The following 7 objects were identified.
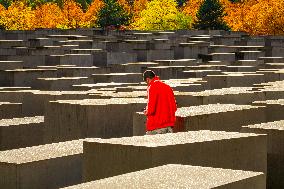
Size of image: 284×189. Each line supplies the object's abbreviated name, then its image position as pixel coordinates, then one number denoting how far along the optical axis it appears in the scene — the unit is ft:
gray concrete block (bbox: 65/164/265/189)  19.13
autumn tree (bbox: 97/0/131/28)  250.37
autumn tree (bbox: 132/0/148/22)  323.16
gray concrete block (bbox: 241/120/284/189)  28.94
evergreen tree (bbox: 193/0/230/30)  234.38
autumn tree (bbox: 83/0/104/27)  287.28
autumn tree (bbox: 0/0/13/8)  352.69
